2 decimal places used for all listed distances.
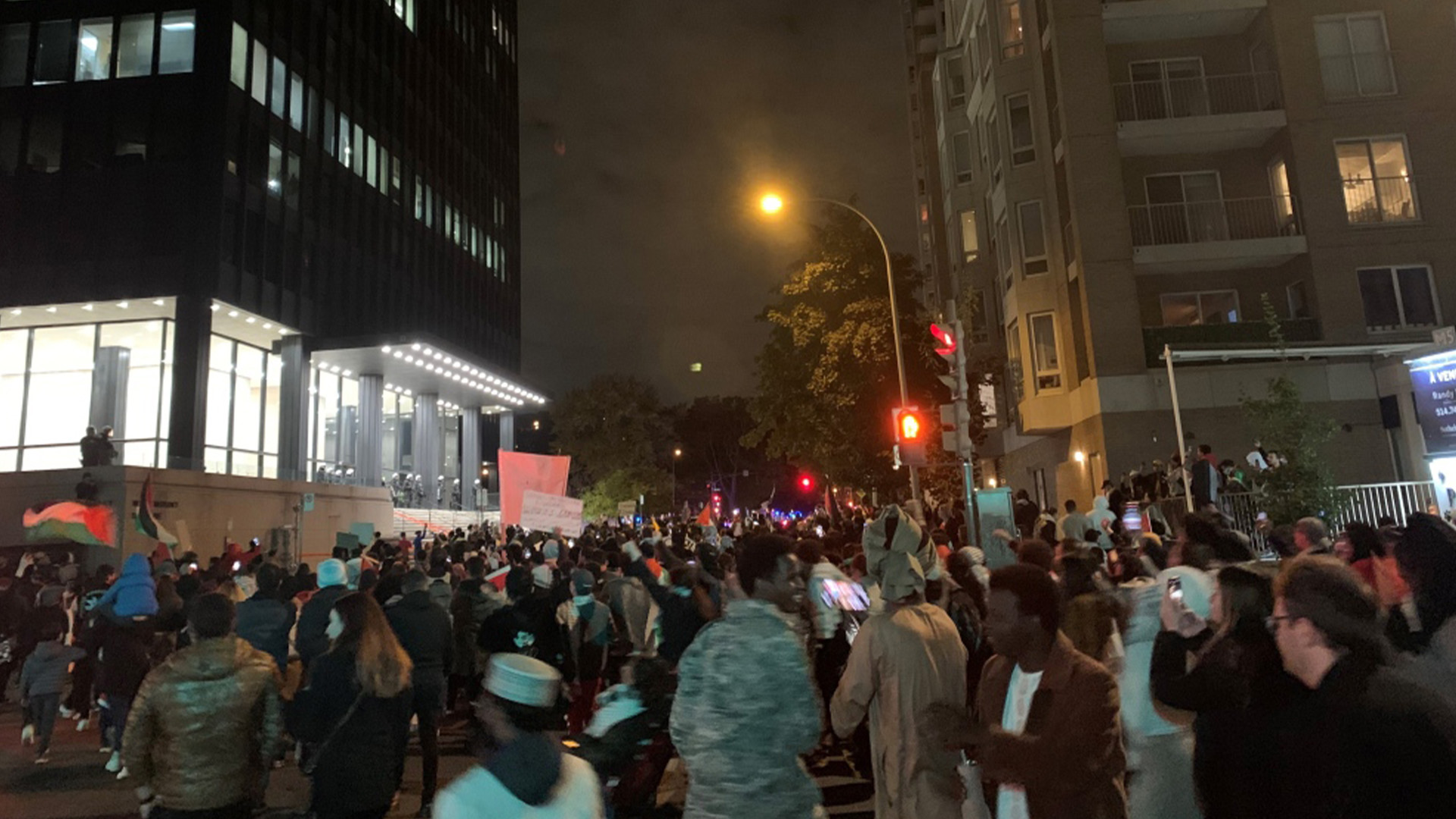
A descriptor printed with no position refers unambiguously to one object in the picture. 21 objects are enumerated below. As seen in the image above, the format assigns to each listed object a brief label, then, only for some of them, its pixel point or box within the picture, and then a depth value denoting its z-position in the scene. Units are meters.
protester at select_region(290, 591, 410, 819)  4.72
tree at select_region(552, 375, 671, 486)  61.41
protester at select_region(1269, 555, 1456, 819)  2.13
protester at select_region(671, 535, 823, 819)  3.33
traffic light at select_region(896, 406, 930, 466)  13.66
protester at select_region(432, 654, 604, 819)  2.66
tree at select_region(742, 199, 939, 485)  26.95
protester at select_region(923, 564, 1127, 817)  3.14
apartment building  21.06
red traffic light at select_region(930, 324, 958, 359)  13.05
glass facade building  28.50
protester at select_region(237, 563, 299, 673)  8.06
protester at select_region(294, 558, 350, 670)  7.62
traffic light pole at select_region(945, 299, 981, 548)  11.91
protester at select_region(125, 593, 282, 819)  4.23
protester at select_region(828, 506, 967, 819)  4.04
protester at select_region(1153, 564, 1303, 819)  2.76
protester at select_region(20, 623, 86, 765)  9.63
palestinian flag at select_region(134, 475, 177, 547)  17.87
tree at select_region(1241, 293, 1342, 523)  14.52
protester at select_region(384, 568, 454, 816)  7.11
